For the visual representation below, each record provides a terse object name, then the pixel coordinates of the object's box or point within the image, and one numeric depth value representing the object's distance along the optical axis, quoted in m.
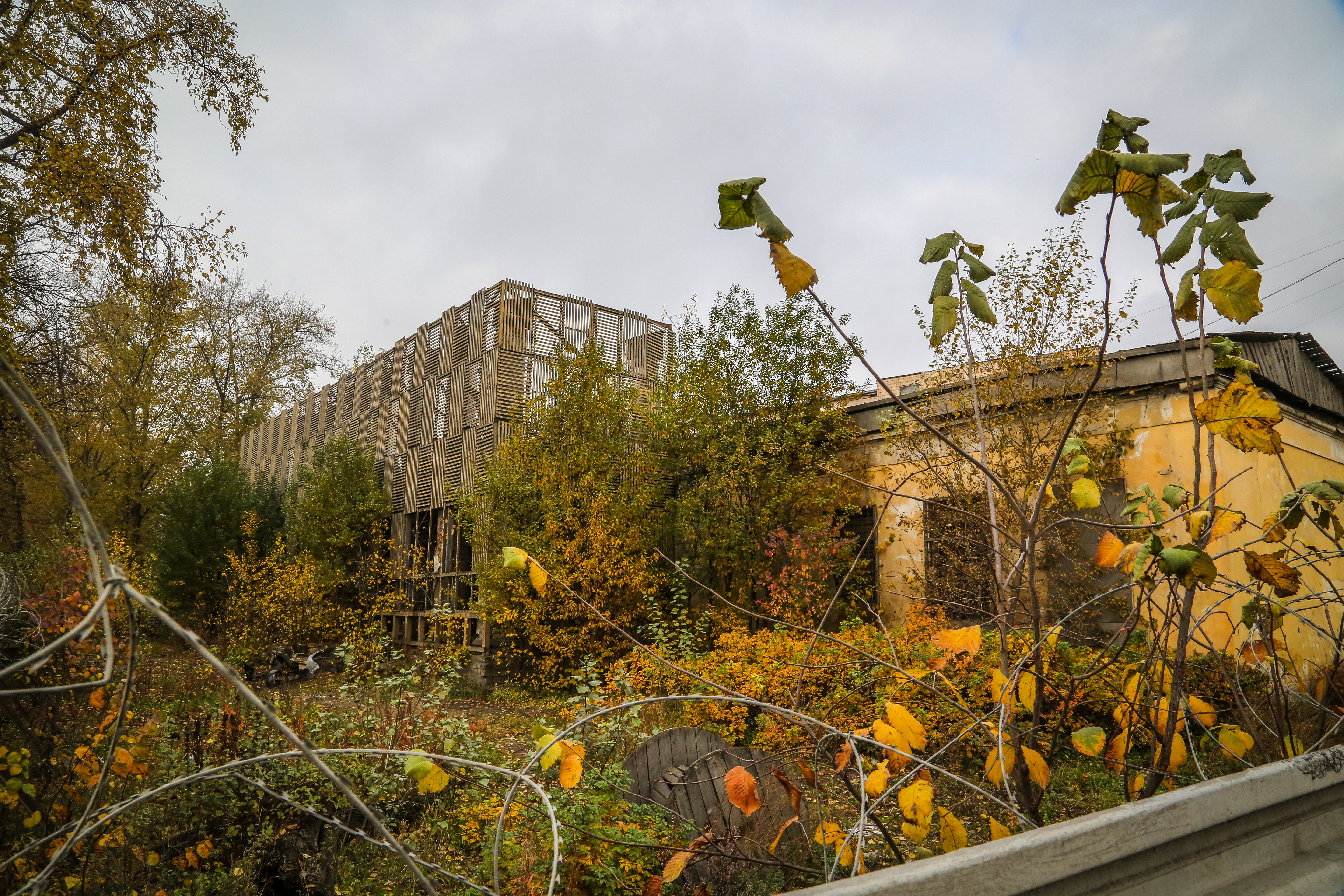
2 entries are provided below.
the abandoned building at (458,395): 14.55
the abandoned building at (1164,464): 9.41
